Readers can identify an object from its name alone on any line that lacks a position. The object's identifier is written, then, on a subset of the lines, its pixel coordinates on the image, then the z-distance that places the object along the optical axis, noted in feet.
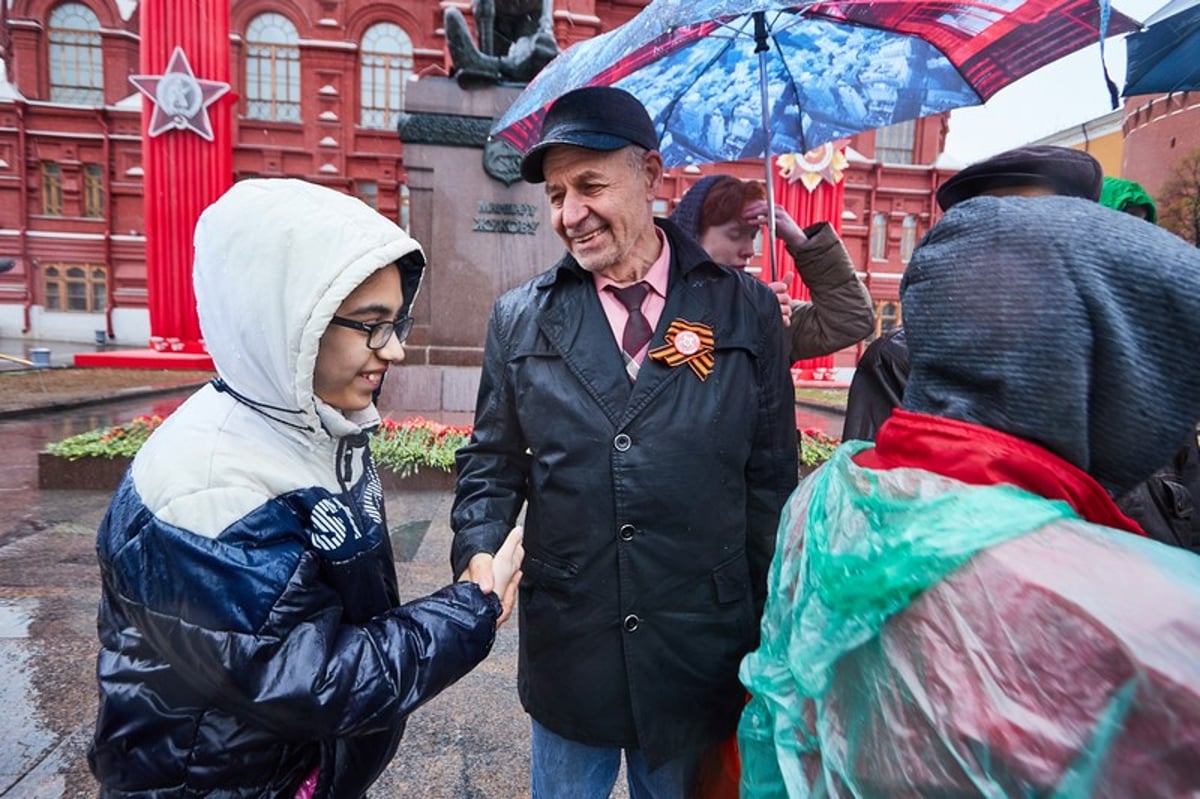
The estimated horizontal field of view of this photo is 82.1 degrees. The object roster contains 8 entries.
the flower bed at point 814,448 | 19.02
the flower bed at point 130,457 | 17.57
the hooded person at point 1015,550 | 1.93
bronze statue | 23.03
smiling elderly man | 4.87
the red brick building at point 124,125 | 76.18
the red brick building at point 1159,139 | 64.03
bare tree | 56.65
